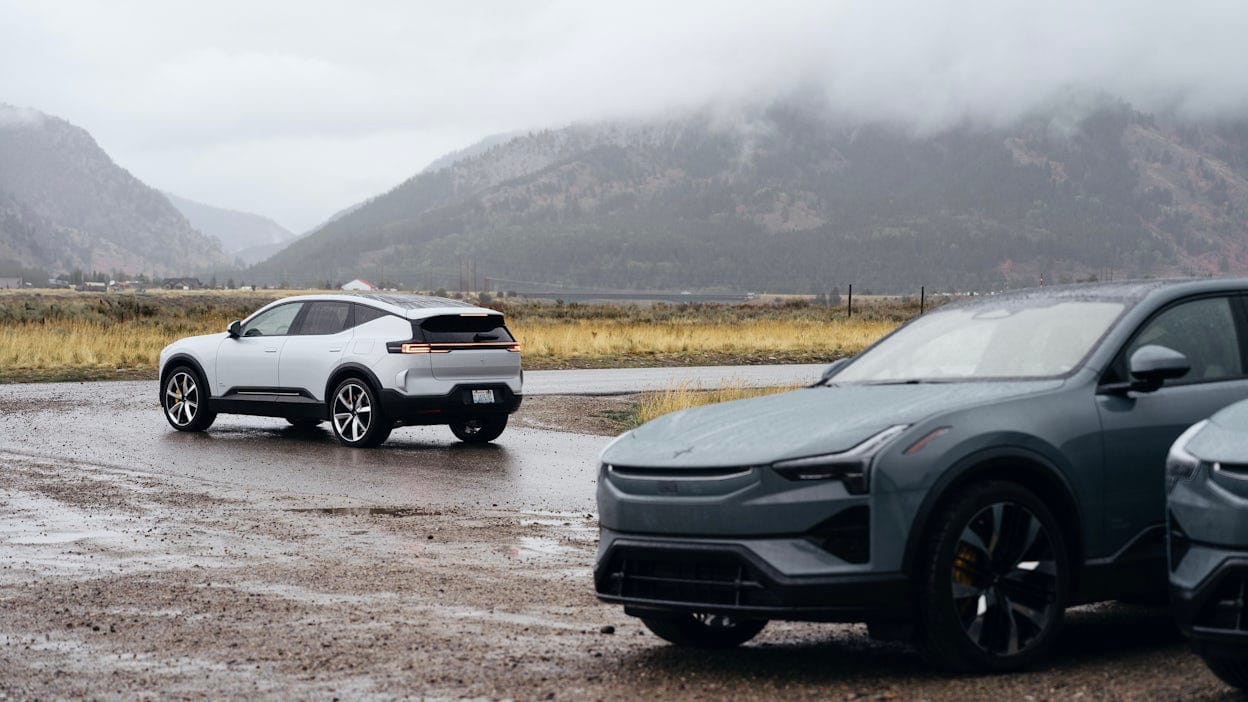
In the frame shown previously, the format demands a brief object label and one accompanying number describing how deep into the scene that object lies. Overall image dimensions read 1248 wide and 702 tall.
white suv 16.70
